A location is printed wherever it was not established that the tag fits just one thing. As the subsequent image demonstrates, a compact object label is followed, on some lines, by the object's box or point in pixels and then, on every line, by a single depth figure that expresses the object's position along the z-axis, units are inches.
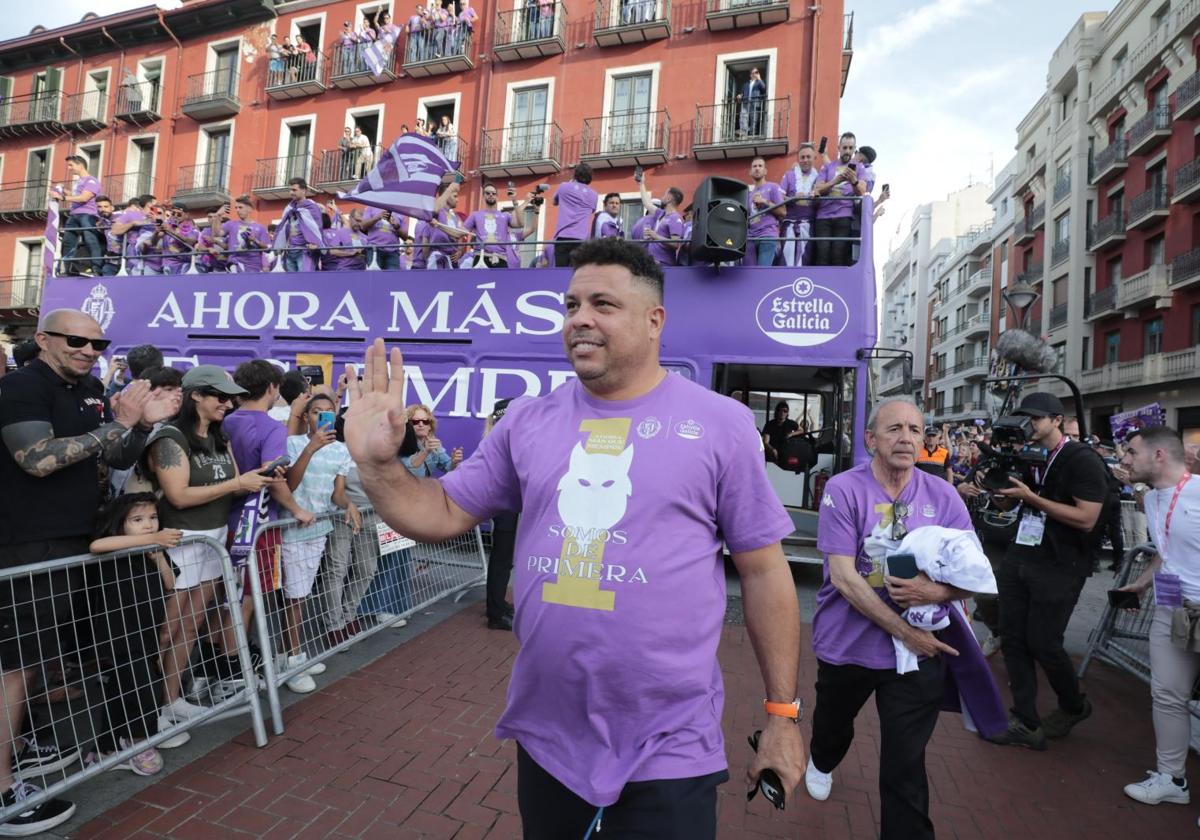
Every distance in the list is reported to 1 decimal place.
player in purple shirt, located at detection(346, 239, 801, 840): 57.8
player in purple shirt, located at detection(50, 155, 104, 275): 415.8
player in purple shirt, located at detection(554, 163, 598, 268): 326.3
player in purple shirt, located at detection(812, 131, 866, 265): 285.0
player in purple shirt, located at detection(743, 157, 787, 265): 286.2
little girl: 116.7
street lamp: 466.3
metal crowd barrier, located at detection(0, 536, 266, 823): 104.8
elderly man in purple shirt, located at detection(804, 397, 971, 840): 96.4
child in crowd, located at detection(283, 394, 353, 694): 157.1
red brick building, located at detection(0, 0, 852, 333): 608.1
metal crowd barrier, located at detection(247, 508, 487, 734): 150.9
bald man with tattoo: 103.1
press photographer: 146.9
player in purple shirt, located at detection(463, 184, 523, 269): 369.7
